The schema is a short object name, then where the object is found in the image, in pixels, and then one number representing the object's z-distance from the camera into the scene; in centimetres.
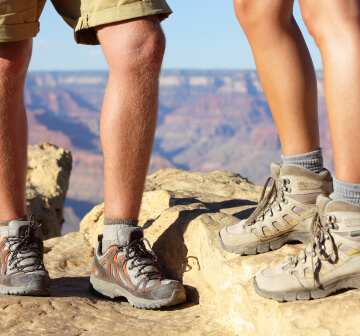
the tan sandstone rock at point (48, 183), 402
